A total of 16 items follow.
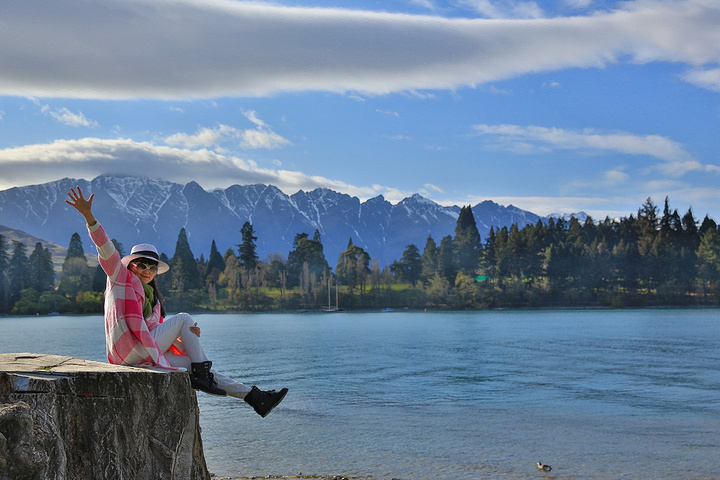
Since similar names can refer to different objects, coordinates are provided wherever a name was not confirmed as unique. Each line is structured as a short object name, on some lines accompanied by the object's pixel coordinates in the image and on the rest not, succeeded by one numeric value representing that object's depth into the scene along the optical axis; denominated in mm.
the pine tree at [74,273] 139125
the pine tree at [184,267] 153125
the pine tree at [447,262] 152125
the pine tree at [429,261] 154875
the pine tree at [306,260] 165125
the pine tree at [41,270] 139125
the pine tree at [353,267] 161000
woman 7133
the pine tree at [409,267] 162000
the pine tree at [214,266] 163250
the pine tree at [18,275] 140125
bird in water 13000
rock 5801
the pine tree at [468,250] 155500
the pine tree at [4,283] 139625
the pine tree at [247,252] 165750
